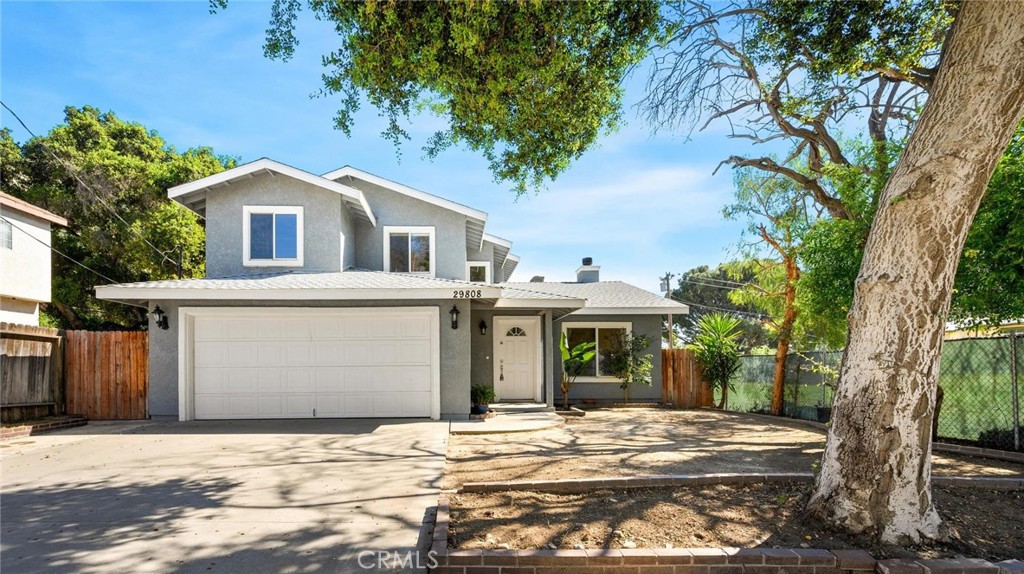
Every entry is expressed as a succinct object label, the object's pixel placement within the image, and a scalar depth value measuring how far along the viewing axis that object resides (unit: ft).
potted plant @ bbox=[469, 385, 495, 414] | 39.60
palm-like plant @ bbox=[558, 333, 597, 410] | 46.19
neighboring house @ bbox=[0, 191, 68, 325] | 50.55
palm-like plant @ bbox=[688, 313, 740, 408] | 50.52
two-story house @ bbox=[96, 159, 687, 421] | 35.68
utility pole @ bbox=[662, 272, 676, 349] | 99.89
